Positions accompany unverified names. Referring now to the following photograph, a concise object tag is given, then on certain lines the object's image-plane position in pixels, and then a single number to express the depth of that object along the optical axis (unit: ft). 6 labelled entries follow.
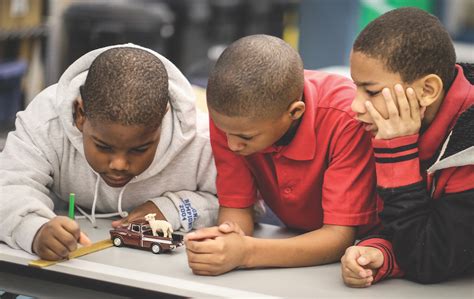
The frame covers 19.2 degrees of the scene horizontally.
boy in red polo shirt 7.19
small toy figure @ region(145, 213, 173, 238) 7.51
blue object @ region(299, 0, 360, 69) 14.97
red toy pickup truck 7.45
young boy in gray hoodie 7.42
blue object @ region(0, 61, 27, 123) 14.05
